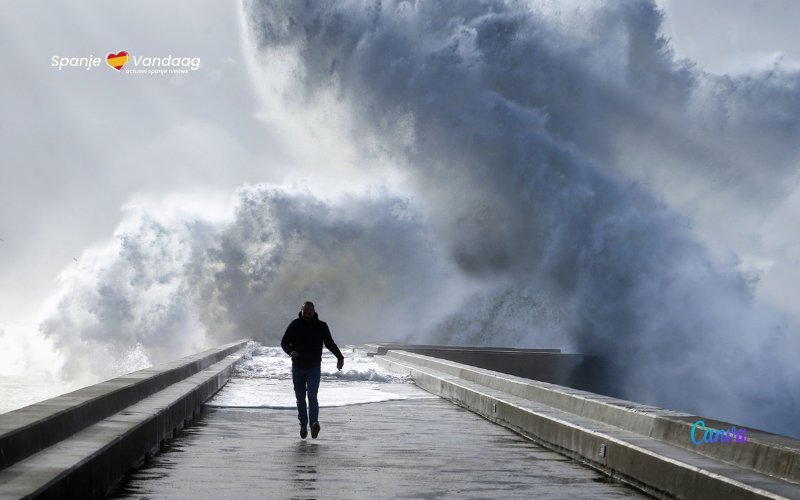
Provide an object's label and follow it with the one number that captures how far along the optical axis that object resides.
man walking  27.86
